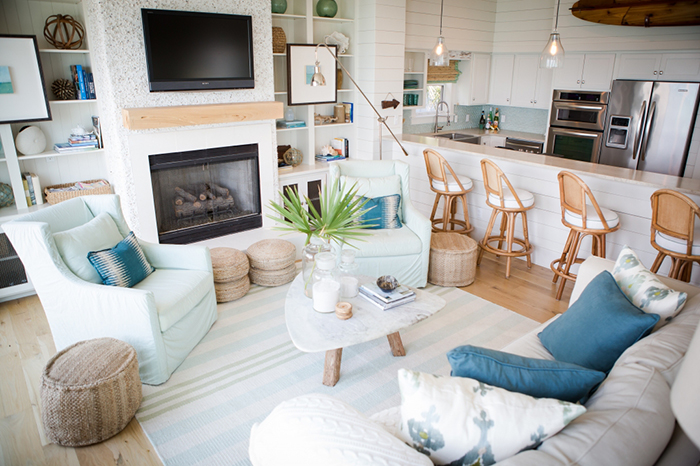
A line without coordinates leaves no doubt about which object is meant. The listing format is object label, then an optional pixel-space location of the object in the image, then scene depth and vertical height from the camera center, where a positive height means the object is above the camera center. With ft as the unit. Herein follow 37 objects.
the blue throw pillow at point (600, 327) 5.84 -2.88
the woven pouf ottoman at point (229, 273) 11.08 -4.14
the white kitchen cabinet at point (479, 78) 21.31 +0.74
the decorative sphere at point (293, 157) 16.61 -2.19
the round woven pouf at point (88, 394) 6.70 -4.23
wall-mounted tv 11.98 +1.09
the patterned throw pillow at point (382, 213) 12.11 -2.95
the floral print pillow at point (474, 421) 4.05 -2.72
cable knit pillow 3.80 -2.86
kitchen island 11.21 -2.37
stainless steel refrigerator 15.62 -0.94
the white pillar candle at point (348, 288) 8.78 -3.49
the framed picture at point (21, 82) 10.70 +0.19
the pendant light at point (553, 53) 11.59 +1.02
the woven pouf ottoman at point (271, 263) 11.85 -4.14
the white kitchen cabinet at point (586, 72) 17.54 +0.90
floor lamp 11.61 +0.34
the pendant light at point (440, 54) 14.28 +1.19
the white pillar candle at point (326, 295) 8.09 -3.34
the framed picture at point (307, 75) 15.51 +0.59
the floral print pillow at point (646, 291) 6.11 -2.53
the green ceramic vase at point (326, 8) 15.97 +2.80
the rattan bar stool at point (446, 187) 13.62 -2.60
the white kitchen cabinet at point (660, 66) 15.60 +1.01
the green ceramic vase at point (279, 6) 14.94 +2.67
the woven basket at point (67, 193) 12.17 -2.60
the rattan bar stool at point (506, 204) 12.36 -2.79
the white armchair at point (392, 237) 11.40 -3.40
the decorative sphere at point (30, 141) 11.55 -1.19
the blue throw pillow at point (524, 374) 4.59 -2.66
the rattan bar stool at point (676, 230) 9.21 -2.63
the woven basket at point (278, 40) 15.07 +1.64
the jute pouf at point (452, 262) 12.05 -4.14
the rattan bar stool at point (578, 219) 10.79 -2.77
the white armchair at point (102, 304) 7.90 -3.61
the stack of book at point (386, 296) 8.41 -3.53
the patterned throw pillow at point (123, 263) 8.51 -3.10
